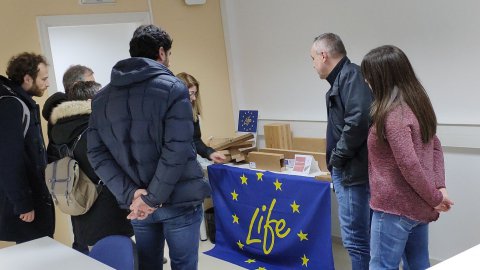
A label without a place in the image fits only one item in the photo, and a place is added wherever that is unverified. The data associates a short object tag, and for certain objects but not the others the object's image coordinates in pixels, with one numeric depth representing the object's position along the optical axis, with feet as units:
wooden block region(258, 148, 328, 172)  10.23
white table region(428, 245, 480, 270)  4.62
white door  15.11
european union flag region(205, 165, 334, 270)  9.43
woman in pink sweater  5.92
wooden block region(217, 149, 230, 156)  11.55
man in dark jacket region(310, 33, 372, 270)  7.29
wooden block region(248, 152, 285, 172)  10.62
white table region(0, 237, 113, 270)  5.94
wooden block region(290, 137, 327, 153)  11.46
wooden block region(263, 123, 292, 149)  12.37
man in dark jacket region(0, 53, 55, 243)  7.53
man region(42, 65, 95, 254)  7.95
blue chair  5.79
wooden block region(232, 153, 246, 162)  11.71
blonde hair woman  9.86
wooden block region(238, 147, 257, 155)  11.97
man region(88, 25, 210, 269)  6.05
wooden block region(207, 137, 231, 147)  11.95
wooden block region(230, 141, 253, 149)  11.87
